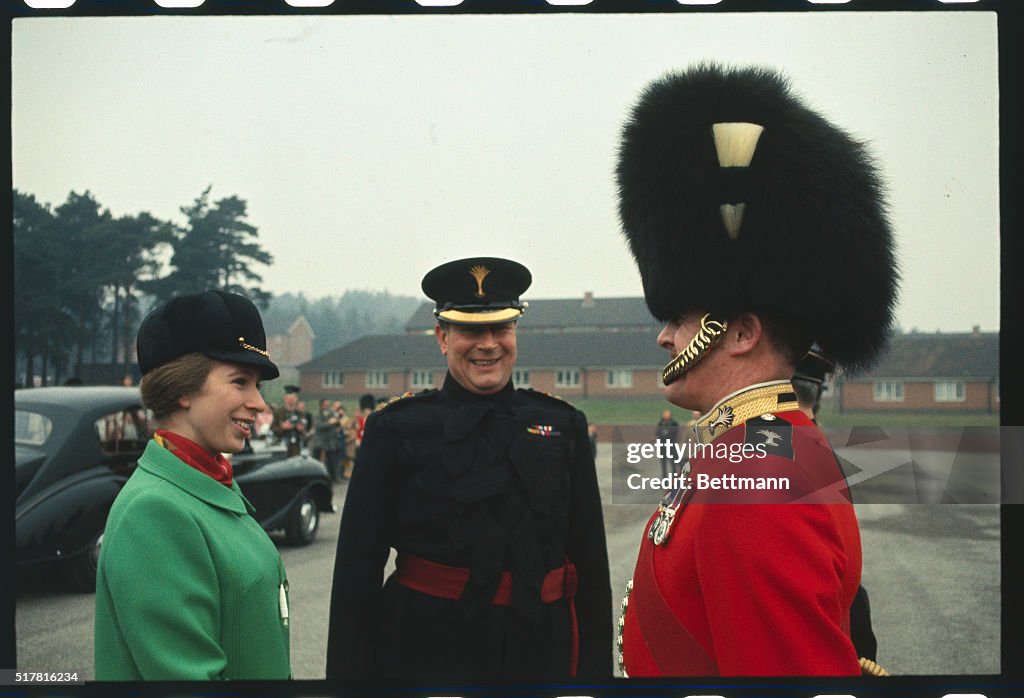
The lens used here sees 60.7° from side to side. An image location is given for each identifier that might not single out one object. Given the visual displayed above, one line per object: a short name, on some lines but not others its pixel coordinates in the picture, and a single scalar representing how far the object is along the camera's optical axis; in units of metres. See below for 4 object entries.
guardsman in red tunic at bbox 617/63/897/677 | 1.58
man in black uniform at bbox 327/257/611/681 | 2.41
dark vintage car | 3.49
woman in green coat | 1.76
